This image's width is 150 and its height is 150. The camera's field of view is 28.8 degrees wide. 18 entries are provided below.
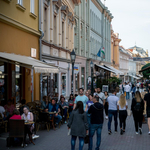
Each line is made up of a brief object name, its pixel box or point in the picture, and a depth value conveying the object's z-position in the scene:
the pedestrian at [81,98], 11.27
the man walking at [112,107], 11.58
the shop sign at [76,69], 21.75
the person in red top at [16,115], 9.52
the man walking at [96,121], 8.56
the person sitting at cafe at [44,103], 14.18
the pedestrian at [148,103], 11.08
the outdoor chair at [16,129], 9.09
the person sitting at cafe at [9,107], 12.27
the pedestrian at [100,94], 14.20
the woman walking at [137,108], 11.31
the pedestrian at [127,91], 29.71
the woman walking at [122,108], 11.34
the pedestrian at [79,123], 7.59
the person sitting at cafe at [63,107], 14.83
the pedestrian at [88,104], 10.46
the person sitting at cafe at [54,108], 13.00
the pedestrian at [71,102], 15.28
